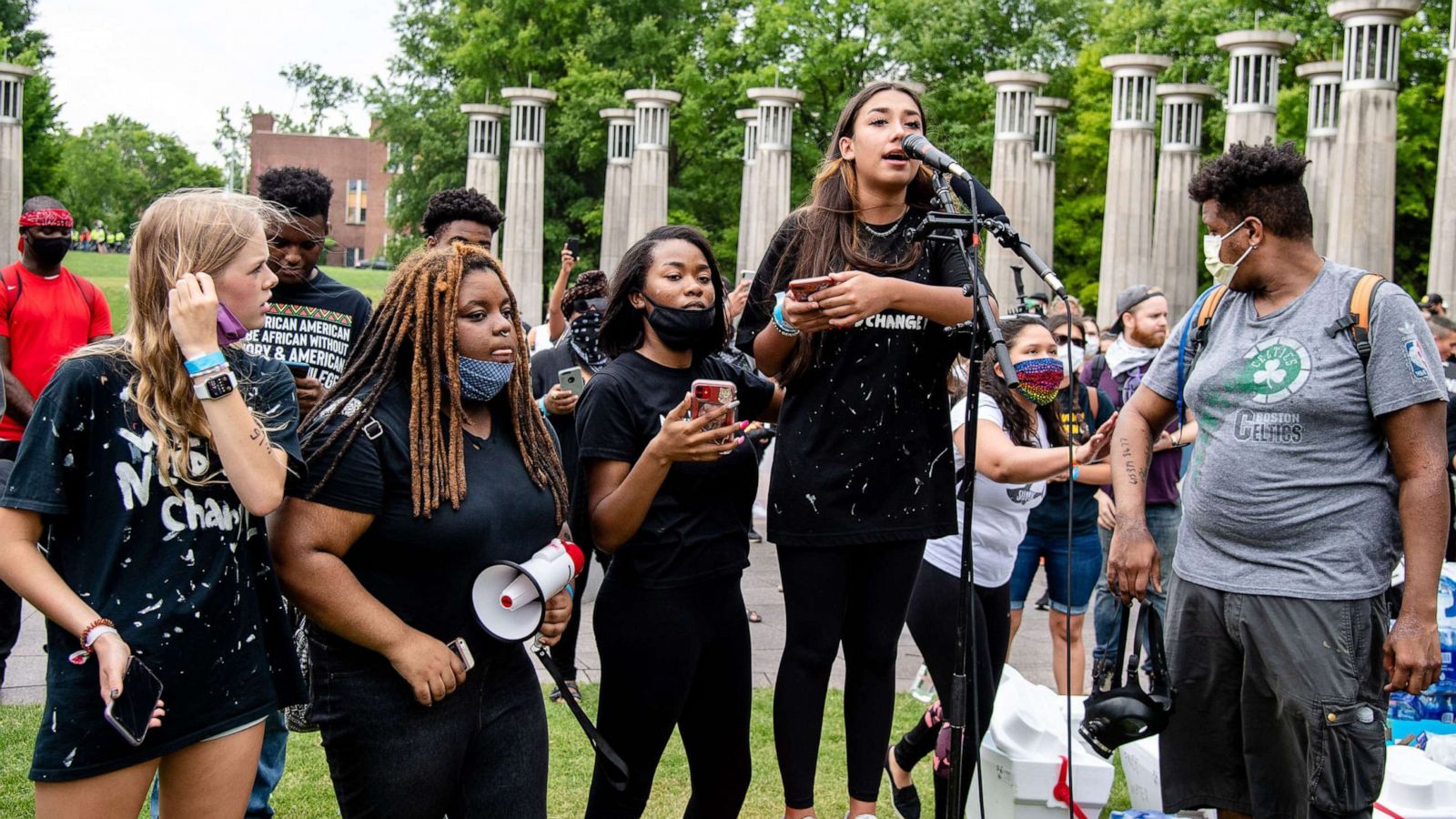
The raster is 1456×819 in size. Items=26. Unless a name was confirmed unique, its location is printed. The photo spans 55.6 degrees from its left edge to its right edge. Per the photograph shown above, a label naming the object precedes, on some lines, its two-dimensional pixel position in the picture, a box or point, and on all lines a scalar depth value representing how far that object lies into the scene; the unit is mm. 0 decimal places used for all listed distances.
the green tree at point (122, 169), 91812
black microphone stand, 3539
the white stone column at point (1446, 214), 19750
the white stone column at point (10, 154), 28344
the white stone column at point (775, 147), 31484
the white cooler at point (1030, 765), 5164
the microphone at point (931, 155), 3684
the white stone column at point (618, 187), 36094
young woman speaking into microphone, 4207
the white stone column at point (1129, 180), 26719
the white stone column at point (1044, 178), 30578
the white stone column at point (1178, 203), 28094
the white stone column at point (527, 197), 34375
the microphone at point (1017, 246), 3365
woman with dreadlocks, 3287
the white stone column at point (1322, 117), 26453
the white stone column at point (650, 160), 33625
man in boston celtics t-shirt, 4020
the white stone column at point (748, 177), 33938
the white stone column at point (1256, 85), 24016
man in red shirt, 7680
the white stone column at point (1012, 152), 29344
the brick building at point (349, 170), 101062
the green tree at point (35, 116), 46656
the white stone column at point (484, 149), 35250
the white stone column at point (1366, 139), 21844
